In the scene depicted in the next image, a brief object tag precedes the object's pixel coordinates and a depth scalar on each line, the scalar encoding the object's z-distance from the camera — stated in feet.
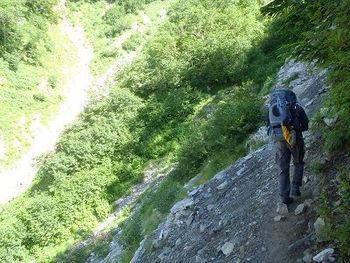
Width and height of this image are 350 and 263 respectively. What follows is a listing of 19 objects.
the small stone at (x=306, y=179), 21.58
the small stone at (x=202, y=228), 25.82
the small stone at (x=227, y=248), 21.80
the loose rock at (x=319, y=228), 17.29
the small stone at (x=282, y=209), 20.51
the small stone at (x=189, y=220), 27.88
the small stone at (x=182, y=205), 29.87
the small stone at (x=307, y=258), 16.99
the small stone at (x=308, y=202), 19.73
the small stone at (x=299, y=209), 19.66
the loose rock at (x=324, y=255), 16.22
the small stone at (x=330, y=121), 22.99
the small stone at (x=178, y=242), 26.88
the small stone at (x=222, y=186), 29.09
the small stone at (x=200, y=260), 23.13
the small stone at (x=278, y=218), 20.50
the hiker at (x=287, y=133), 19.36
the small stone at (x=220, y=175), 30.78
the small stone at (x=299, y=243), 17.99
